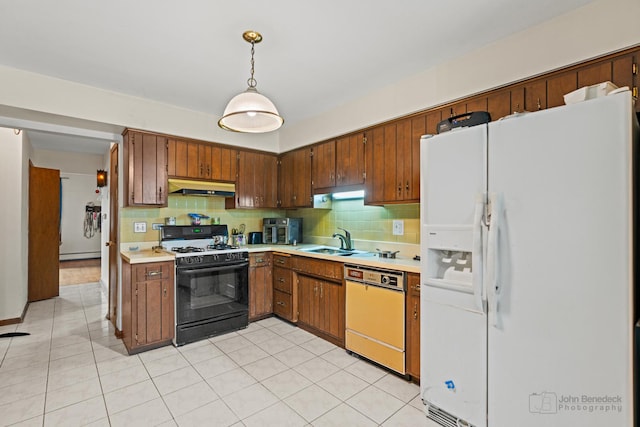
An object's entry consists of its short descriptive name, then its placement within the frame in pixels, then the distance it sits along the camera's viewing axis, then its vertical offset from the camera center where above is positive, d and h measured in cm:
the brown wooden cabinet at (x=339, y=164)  335 +60
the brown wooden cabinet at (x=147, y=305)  297 -92
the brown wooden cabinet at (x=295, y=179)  406 +50
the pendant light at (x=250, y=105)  211 +78
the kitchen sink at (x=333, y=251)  339 -43
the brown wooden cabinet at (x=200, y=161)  360 +68
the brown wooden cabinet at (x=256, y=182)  417 +47
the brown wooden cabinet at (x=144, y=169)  331 +51
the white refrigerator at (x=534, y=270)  135 -28
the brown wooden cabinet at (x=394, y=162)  279 +52
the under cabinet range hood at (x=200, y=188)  358 +33
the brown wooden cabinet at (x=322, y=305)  311 -98
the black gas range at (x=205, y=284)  321 -78
